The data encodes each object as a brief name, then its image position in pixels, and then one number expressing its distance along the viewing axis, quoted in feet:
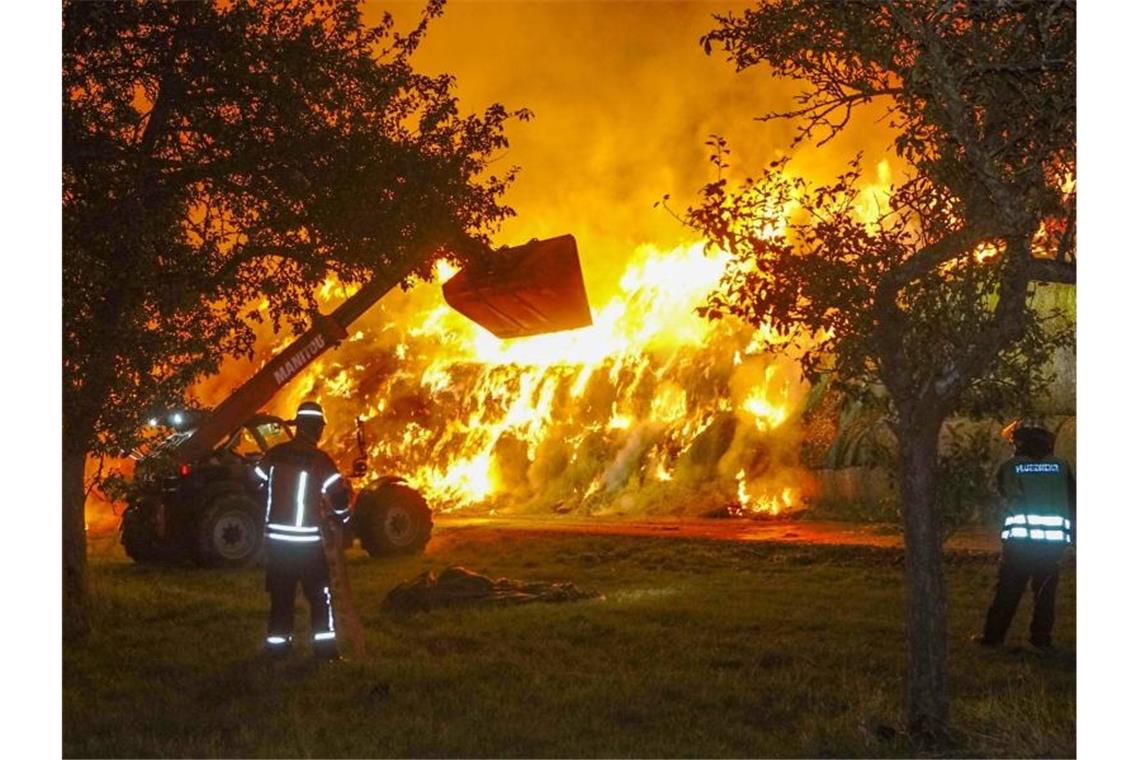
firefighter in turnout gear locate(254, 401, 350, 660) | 31.04
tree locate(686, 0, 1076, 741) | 19.75
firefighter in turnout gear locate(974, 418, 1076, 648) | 31.60
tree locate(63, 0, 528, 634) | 30.04
